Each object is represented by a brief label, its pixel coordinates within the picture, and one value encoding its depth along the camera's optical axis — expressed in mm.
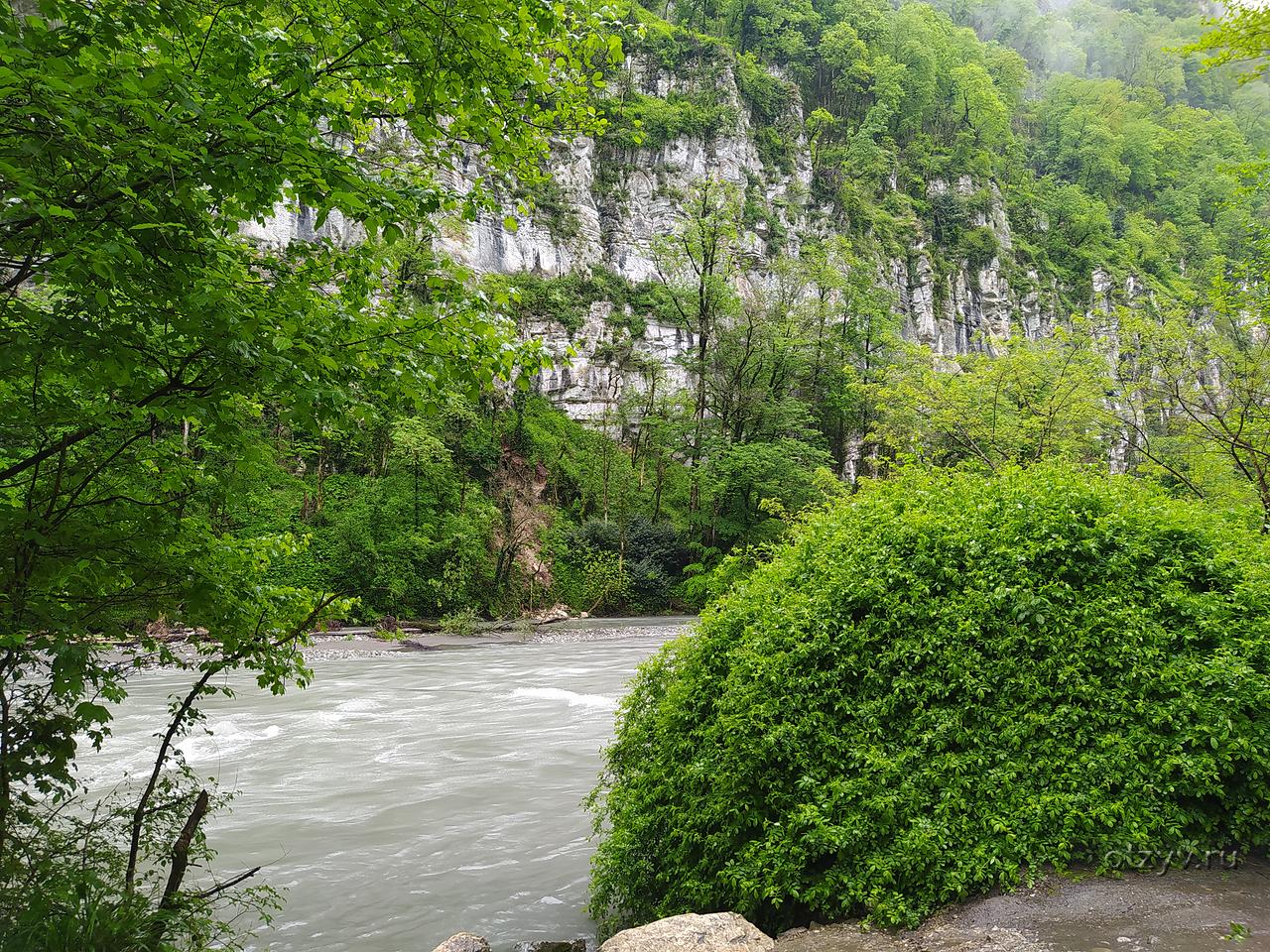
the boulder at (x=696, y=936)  3564
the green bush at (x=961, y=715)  3557
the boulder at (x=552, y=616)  27047
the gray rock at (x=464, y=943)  4477
